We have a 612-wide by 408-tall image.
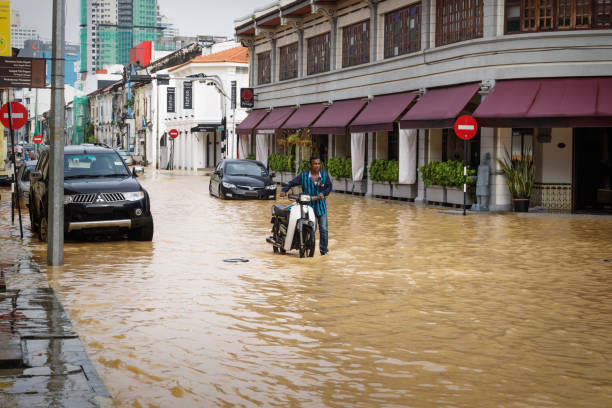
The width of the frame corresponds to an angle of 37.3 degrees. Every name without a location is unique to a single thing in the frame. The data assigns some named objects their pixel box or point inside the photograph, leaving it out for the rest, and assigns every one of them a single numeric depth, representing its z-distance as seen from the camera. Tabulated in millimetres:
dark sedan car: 31812
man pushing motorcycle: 15008
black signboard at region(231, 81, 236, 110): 69250
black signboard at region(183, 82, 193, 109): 74438
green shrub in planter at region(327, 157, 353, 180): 38312
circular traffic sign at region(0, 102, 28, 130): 24203
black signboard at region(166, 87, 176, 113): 79688
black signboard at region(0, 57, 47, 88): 12961
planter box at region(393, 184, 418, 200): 32438
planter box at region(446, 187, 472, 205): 27938
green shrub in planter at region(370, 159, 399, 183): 33366
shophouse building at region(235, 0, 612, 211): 25438
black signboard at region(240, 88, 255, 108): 50819
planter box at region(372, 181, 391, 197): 34312
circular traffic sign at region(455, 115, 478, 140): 25078
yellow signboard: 20188
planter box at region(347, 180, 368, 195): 37094
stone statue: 26766
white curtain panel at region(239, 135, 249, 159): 54344
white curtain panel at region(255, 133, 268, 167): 50884
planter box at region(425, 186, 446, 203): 29625
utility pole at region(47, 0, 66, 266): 13086
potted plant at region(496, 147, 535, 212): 26352
